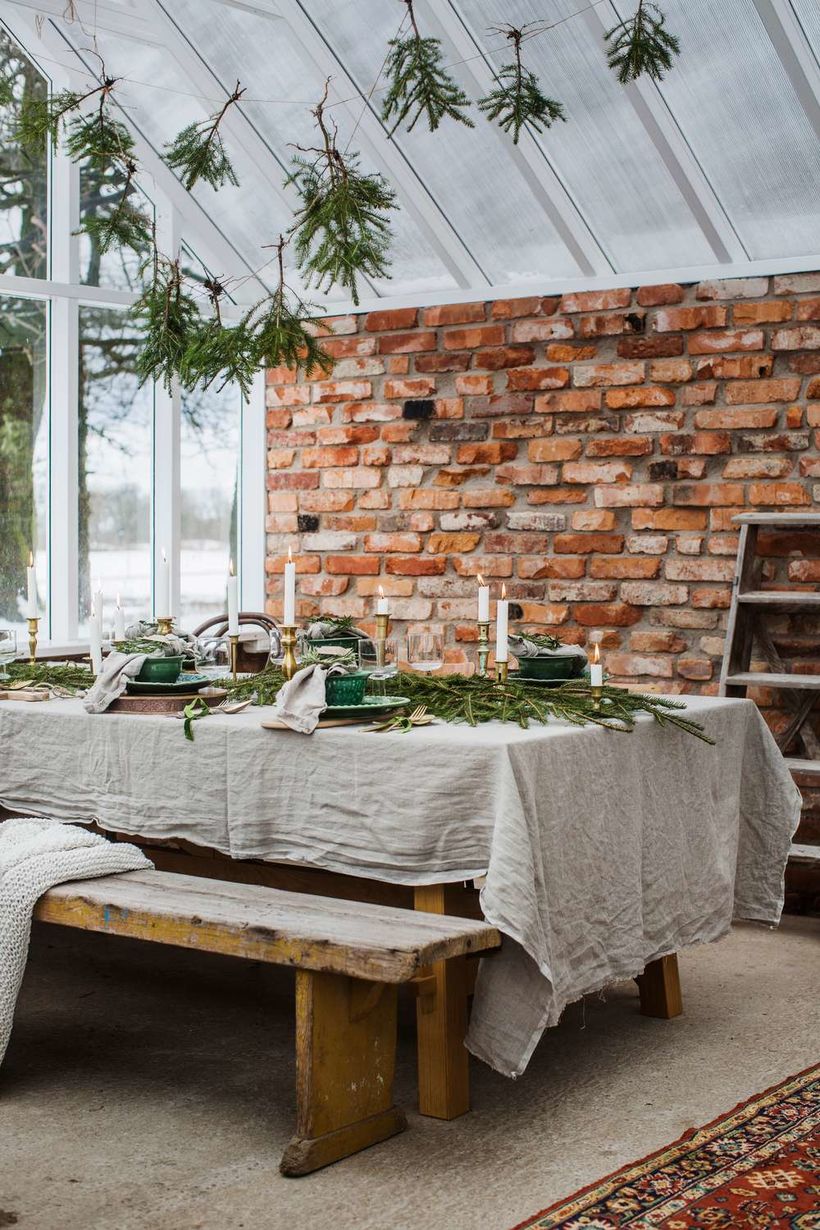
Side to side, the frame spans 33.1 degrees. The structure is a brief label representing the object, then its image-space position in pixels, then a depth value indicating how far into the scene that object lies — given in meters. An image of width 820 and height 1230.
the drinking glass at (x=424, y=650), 3.20
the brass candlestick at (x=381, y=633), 3.34
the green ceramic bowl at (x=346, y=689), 3.04
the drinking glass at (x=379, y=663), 3.27
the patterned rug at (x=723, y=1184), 2.23
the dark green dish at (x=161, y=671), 3.38
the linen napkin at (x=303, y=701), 2.89
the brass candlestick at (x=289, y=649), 3.08
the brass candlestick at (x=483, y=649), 3.54
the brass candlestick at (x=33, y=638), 4.02
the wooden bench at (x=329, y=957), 2.39
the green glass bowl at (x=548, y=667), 3.47
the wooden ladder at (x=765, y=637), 4.38
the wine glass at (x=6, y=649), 3.66
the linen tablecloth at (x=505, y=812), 2.70
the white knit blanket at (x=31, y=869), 2.79
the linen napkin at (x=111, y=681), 3.25
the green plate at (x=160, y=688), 3.33
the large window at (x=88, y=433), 5.20
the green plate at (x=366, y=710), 3.00
